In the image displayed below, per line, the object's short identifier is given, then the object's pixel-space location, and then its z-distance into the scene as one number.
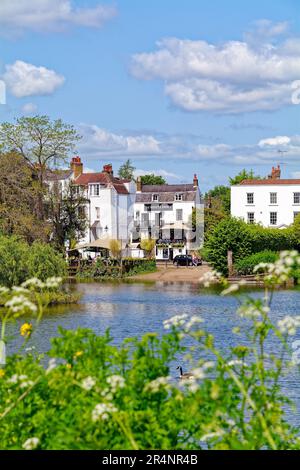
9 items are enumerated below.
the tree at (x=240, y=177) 99.00
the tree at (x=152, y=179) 128.50
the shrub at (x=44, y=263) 41.22
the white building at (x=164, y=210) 87.16
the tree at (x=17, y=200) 59.19
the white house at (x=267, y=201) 79.88
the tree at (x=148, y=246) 79.94
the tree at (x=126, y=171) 135.12
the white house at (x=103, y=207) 85.94
